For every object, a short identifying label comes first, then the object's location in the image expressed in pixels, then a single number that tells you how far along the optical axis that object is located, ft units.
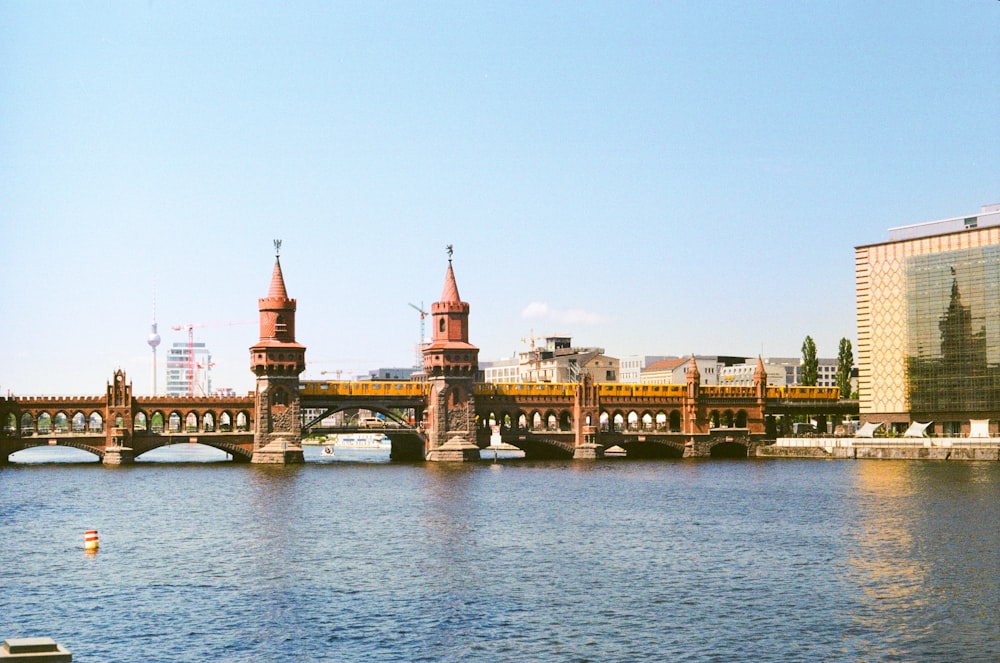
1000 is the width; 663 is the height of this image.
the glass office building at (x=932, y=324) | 581.12
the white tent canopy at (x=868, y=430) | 628.28
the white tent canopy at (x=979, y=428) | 576.20
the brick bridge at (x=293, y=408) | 556.10
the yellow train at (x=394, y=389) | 583.17
